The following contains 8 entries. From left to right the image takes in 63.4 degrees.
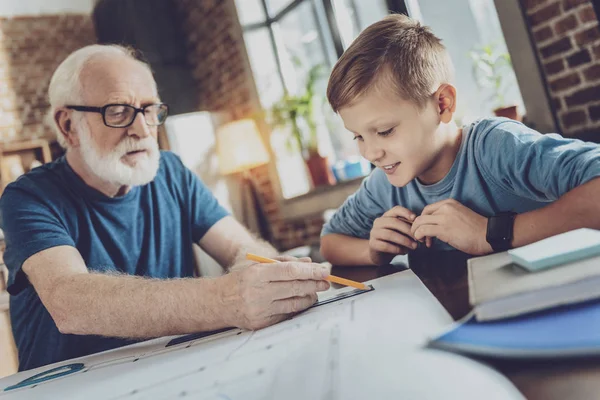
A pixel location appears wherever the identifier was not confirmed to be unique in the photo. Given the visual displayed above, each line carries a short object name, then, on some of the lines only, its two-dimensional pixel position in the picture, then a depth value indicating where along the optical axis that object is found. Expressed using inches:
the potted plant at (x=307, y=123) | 147.0
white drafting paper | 16.0
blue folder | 14.9
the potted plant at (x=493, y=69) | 99.0
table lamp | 158.9
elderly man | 33.2
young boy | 34.2
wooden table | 13.8
